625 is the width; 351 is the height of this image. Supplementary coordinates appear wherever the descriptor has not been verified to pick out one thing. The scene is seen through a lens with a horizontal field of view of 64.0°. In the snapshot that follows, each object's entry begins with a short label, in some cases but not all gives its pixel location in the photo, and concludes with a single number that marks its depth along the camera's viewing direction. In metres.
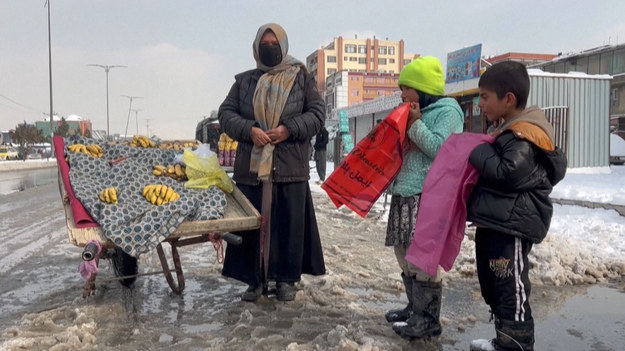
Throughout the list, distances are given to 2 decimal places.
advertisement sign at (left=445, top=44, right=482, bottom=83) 16.97
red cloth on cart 3.15
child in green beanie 3.04
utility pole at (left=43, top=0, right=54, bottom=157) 37.66
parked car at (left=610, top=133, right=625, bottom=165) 24.84
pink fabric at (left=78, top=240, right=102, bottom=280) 3.14
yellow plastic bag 3.89
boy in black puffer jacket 2.42
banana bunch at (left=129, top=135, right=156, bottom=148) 4.41
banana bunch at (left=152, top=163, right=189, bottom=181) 4.00
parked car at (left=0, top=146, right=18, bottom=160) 52.59
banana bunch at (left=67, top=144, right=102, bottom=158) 3.84
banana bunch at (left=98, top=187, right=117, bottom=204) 3.35
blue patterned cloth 3.20
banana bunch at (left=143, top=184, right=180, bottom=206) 3.47
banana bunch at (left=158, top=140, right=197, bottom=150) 4.48
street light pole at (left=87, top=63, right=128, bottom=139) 60.06
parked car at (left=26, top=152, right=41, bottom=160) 59.85
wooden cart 3.13
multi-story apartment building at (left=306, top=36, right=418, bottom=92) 104.25
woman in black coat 3.88
